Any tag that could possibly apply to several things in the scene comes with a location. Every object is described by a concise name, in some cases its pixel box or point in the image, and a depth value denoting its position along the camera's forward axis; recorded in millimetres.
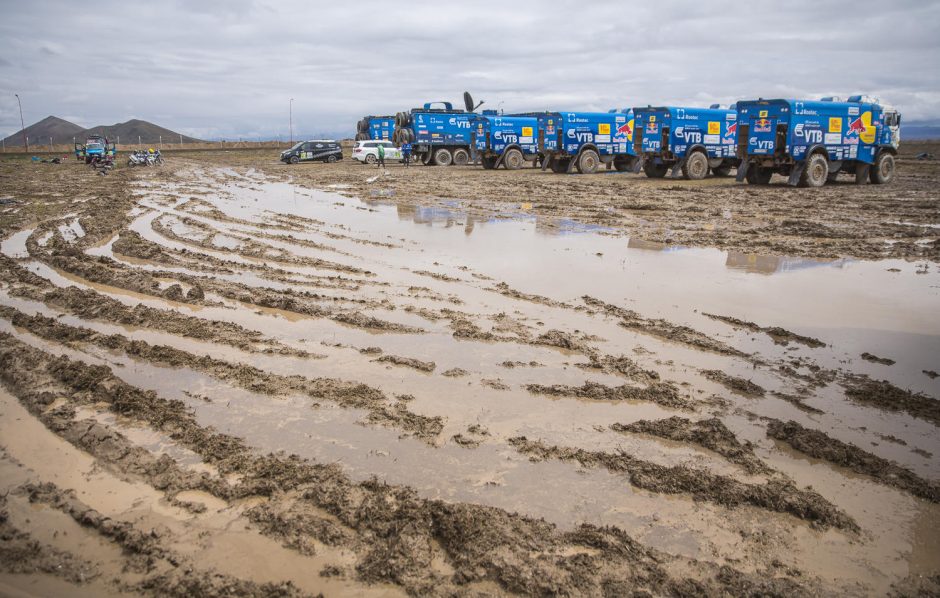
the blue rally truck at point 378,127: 46406
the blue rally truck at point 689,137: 23094
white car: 38938
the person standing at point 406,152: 35953
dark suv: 40031
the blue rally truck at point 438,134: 35375
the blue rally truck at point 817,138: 18547
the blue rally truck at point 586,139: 28000
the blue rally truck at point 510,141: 30656
